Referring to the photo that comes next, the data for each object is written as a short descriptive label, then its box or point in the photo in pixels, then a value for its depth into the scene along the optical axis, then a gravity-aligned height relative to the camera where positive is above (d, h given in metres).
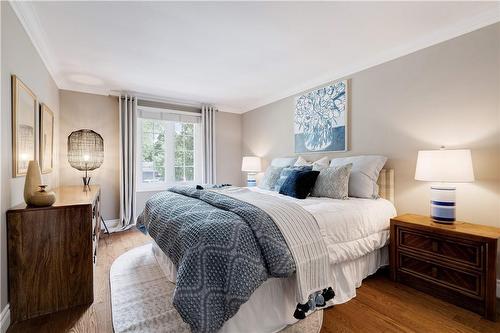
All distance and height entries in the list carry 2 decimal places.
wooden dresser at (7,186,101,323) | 1.67 -0.70
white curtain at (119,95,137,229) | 3.95 +0.10
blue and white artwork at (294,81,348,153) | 3.15 +0.66
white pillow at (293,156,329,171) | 3.01 +0.02
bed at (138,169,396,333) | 1.55 -0.78
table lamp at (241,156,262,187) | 4.42 -0.03
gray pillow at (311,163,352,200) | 2.47 -0.20
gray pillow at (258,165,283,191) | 3.26 -0.19
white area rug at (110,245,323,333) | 1.62 -1.10
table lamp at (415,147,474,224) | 1.89 -0.06
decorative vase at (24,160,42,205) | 1.76 -0.13
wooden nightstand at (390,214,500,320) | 1.71 -0.77
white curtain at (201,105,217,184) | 4.74 +0.44
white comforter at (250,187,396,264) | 1.86 -0.50
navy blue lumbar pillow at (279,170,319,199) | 2.56 -0.21
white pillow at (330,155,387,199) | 2.54 -0.12
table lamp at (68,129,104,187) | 3.52 +0.21
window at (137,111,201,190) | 4.33 +0.24
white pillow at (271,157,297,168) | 3.64 +0.06
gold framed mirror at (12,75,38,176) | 1.78 +0.31
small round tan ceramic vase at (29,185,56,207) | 1.75 -0.26
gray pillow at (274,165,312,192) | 2.94 -0.11
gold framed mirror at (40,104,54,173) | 2.52 +0.29
